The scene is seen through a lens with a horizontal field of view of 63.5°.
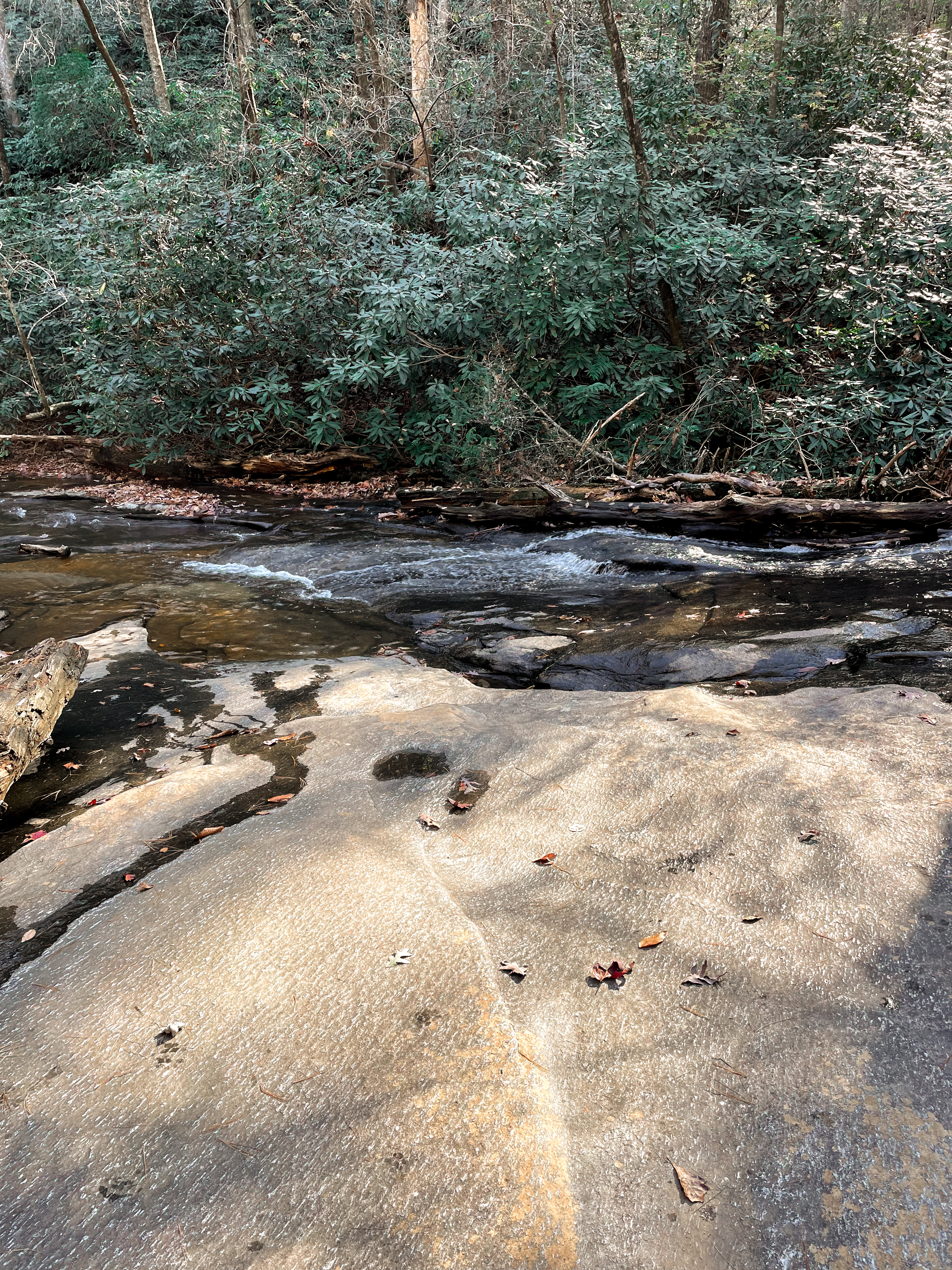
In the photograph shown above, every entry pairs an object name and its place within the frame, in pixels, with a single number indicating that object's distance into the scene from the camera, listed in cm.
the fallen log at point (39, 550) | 880
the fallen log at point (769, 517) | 669
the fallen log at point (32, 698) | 371
